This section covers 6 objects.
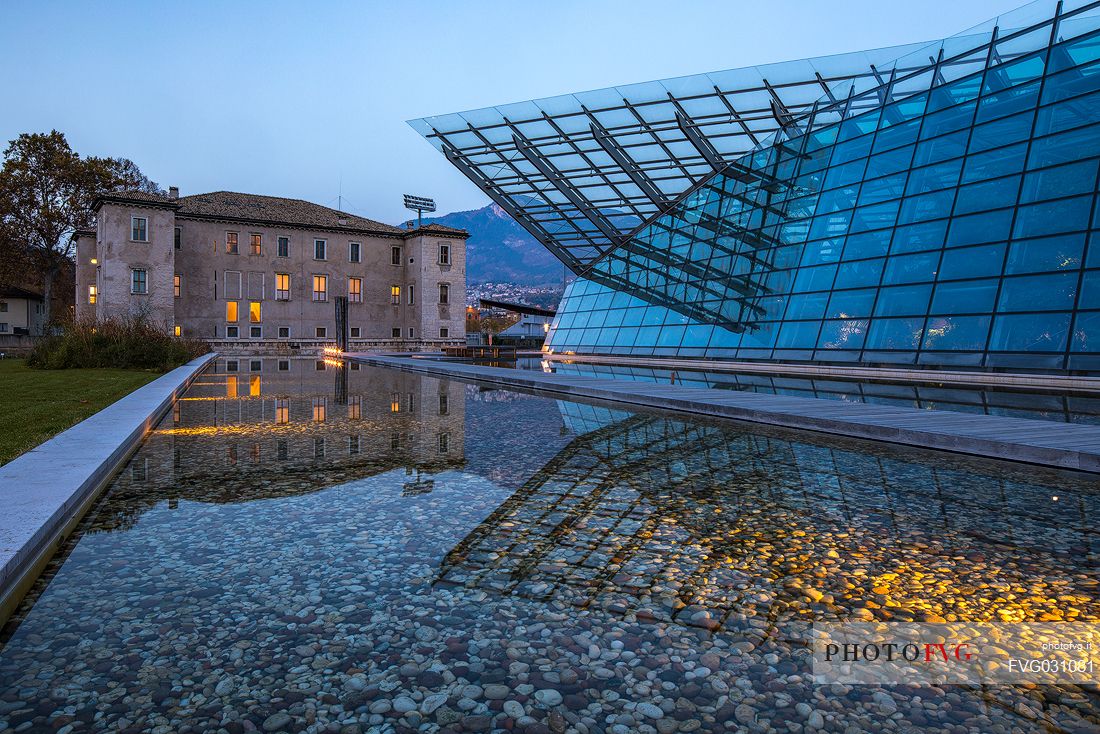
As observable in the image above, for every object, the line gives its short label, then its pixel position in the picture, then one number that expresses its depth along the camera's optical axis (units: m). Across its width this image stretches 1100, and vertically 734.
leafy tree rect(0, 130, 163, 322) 55.66
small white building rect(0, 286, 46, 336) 70.25
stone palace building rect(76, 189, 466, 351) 50.78
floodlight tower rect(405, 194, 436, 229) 68.88
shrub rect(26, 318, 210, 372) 25.84
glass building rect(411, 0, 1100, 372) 19.19
